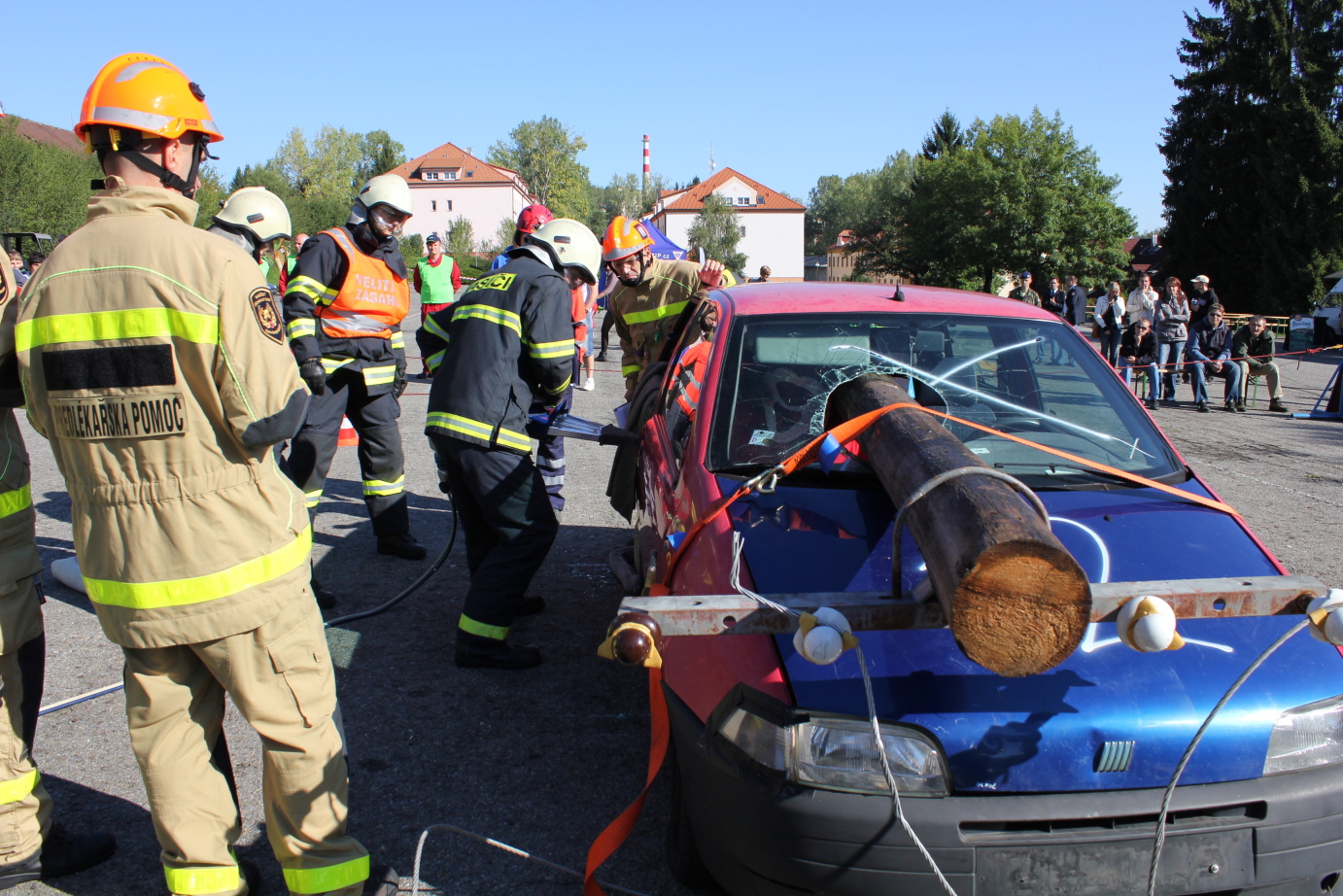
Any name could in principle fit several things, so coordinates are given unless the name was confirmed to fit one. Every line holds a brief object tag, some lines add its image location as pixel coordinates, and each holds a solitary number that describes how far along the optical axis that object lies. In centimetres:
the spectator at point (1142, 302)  1416
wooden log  168
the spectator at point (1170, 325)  1297
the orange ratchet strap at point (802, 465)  249
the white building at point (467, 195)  9575
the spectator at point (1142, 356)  1291
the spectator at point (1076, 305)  1786
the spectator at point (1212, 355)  1238
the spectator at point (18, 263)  2366
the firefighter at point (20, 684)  238
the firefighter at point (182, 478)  199
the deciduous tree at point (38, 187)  3391
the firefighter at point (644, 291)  553
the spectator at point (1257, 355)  1229
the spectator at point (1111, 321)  1478
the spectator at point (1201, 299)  1447
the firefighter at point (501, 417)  368
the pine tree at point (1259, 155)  3275
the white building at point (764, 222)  9225
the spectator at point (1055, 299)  1927
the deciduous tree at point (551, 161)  9131
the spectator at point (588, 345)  900
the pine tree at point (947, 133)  7138
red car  181
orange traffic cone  670
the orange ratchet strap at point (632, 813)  235
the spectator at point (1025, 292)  1586
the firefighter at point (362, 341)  465
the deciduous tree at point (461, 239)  7539
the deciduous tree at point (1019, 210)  5275
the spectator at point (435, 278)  1253
